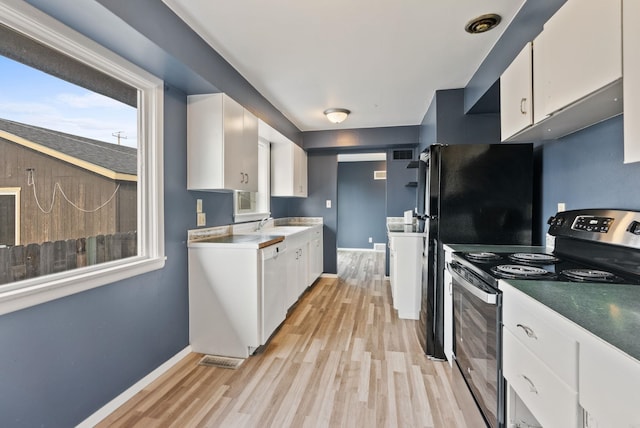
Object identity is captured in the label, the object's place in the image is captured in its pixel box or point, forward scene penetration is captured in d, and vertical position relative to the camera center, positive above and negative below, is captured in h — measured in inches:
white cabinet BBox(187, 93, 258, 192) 93.0 +21.0
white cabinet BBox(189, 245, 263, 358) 91.4 -29.0
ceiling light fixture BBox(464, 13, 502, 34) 71.3 +45.9
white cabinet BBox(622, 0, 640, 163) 35.4 +15.9
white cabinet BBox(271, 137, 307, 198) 168.9 +22.6
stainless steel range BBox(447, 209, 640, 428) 48.3 -10.9
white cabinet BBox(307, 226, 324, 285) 160.6 -26.3
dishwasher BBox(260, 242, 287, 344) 94.7 -27.6
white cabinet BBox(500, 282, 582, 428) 31.9 -19.0
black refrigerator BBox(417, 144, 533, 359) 84.8 +2.3
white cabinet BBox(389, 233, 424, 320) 123.3 -27.8
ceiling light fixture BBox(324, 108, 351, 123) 139.6 +44.6
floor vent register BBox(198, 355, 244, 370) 88.3 -46.6
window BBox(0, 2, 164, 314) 52.5 +9.5
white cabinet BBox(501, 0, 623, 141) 39.8 +21.9
